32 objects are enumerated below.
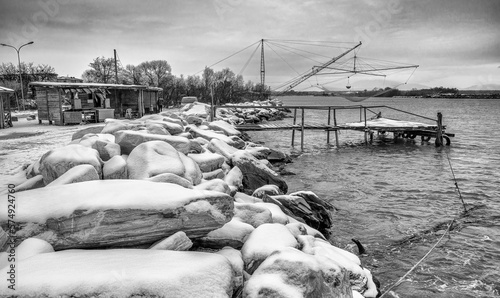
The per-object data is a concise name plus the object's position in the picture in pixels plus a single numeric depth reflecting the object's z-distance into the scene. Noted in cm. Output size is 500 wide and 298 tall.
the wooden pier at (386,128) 2455
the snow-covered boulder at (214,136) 1350
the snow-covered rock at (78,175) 506
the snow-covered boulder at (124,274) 309
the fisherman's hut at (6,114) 1912
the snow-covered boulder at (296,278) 346
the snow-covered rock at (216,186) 613
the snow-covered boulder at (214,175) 825
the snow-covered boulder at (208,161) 869
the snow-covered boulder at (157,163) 597
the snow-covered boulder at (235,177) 899
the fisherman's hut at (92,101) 2088
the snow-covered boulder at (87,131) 1013
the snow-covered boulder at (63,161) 566
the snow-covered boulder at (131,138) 743
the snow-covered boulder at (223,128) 1770
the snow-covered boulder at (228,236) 466
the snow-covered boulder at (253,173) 1057
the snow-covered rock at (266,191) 849
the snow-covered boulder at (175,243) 401
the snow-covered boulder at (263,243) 441
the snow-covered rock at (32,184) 585
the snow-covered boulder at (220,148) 1136
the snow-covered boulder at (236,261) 387
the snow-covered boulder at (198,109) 2577
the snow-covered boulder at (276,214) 642
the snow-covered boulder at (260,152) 1478
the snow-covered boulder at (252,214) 577
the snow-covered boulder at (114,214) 397
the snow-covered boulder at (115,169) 582
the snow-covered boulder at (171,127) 1081
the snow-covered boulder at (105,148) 684
